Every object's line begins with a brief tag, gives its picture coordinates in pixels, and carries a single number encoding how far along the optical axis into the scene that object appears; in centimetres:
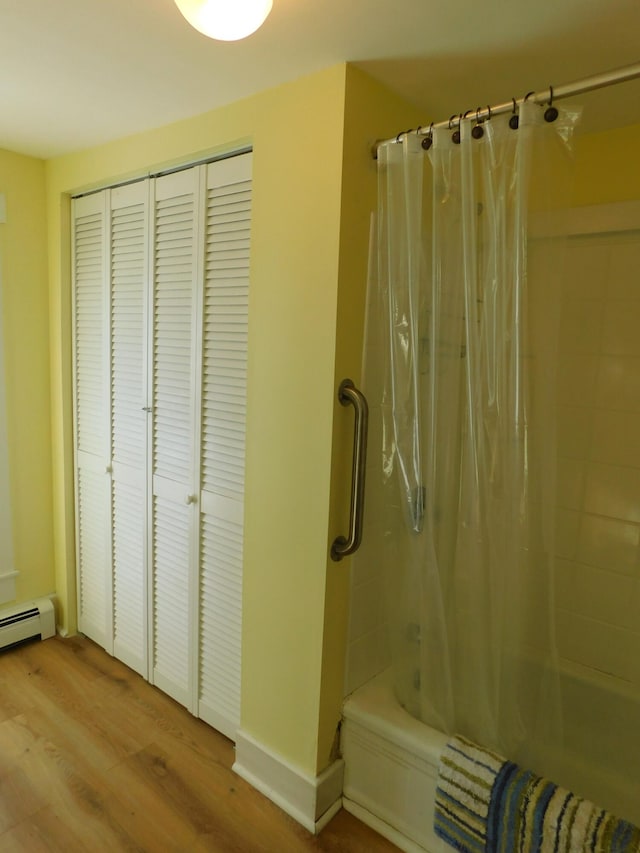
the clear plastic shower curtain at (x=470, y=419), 121
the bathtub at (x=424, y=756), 146
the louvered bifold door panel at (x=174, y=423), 180
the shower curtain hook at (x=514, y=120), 117
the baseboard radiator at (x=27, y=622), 232
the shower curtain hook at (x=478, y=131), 123
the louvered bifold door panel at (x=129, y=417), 198
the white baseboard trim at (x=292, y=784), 155
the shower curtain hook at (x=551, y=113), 114
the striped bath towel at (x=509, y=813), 114
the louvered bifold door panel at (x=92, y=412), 216
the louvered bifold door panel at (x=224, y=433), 164
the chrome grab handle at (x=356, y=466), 141
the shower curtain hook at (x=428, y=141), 132
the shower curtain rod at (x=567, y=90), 102
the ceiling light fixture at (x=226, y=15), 90
